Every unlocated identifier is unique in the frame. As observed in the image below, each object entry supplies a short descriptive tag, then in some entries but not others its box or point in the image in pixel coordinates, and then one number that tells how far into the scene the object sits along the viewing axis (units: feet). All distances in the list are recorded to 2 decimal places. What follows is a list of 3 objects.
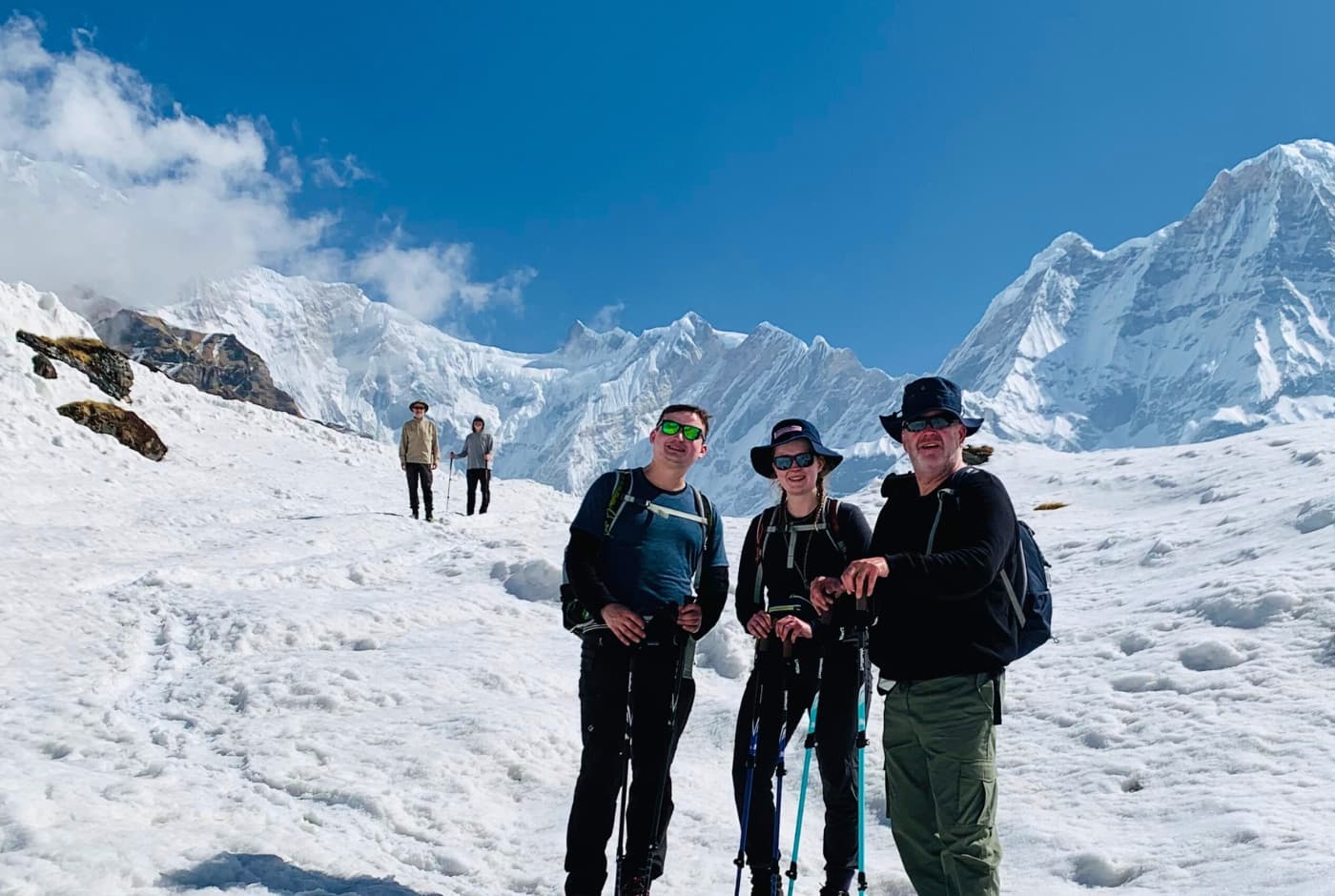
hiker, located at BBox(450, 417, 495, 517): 61.11
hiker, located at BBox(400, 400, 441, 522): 53.26
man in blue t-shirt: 13.80
